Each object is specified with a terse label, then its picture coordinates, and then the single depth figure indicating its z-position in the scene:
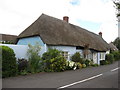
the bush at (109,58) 17.79
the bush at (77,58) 11.75
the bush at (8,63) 6.51
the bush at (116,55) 23.86
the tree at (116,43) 43.37
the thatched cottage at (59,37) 10.49
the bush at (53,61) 8.90
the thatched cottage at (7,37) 24.91
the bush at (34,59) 8.15
